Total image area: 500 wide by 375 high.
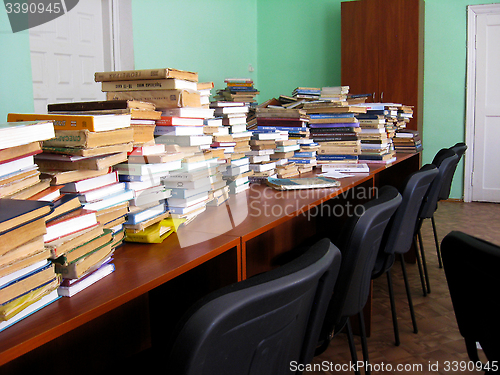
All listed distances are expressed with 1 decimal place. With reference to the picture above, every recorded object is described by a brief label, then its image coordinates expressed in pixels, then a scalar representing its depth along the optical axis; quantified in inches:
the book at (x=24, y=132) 34.9
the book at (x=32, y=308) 30.2
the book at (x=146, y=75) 55.4
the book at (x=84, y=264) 36.0
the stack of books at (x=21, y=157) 35.4
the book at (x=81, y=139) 42.7
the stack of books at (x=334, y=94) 115.0
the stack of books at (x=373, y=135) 120.4
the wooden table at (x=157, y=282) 32.4
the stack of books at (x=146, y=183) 48.7
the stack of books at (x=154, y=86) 56.3
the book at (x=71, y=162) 43.2
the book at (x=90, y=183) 42.5
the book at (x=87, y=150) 42.7
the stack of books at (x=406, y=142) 154.6
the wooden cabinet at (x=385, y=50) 209.8
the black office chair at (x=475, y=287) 32.2
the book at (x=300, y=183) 80.6
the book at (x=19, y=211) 30.1
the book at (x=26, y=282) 30.3
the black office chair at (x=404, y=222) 72.4
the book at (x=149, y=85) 56.4
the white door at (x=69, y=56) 132.0
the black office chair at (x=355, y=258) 49.9
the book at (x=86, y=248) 36.1
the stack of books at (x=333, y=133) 109.9
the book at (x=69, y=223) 35.9
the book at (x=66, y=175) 41.3
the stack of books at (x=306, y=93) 125.4
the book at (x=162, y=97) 57.1
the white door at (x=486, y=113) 220.5
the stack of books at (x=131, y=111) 50.1
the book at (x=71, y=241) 35.2
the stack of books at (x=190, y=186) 56.0
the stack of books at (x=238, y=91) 108.6
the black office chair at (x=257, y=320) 24.4
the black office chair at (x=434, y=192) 101.4
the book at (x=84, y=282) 35.9
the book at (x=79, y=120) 43.2
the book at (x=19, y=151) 35.3
